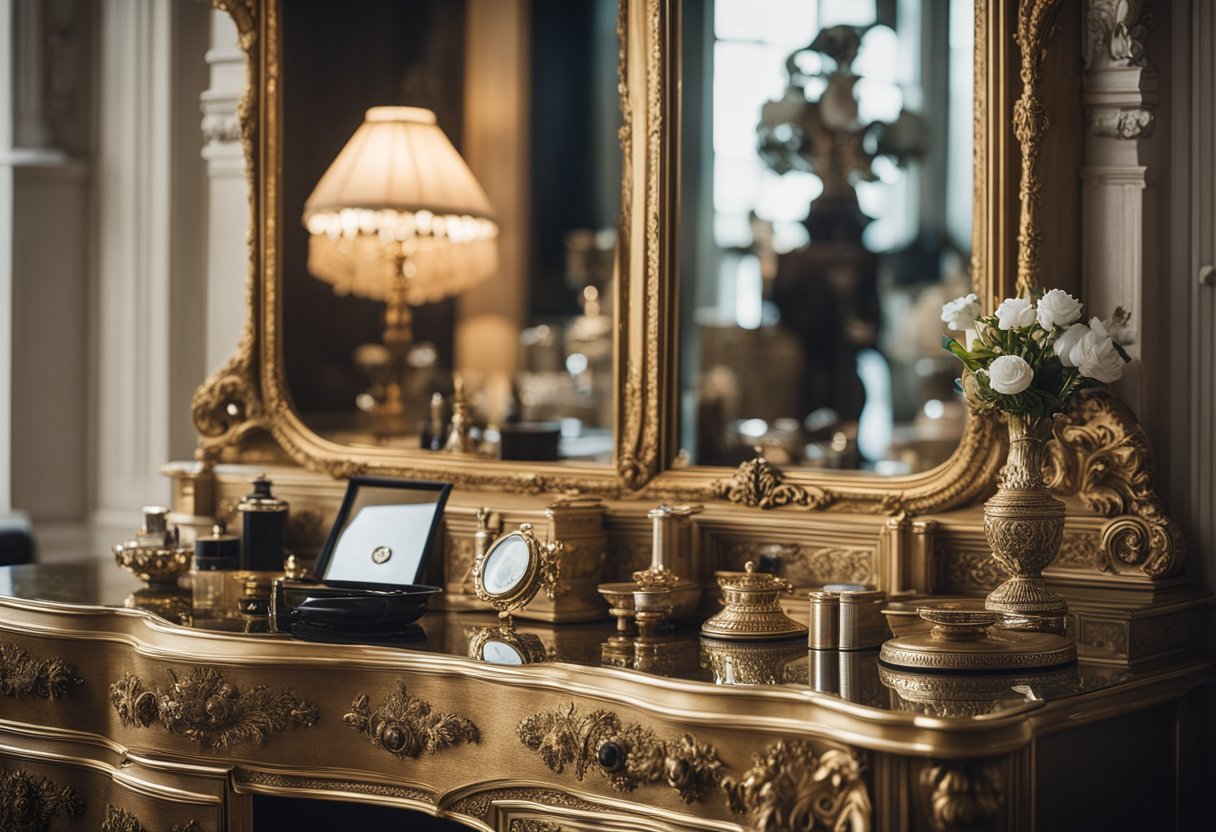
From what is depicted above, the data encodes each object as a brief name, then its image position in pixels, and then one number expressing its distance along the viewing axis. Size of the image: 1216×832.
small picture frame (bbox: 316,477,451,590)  3.06
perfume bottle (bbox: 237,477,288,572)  3.19
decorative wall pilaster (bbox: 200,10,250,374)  3.78
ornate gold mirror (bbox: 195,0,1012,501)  3.09
